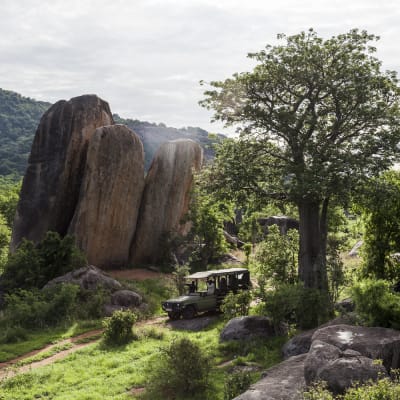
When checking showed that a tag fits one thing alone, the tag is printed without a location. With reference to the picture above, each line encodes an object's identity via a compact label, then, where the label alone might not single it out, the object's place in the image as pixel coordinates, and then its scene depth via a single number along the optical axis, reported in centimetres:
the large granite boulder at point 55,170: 3130
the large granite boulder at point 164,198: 3459
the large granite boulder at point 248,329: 1600
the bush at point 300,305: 1564
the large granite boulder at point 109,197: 3067
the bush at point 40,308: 1958
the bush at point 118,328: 1708
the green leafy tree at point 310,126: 1781
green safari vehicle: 2044
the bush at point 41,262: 2359
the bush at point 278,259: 2186
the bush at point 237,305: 1864
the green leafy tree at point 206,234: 3481
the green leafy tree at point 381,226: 1720
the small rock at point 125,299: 2264
